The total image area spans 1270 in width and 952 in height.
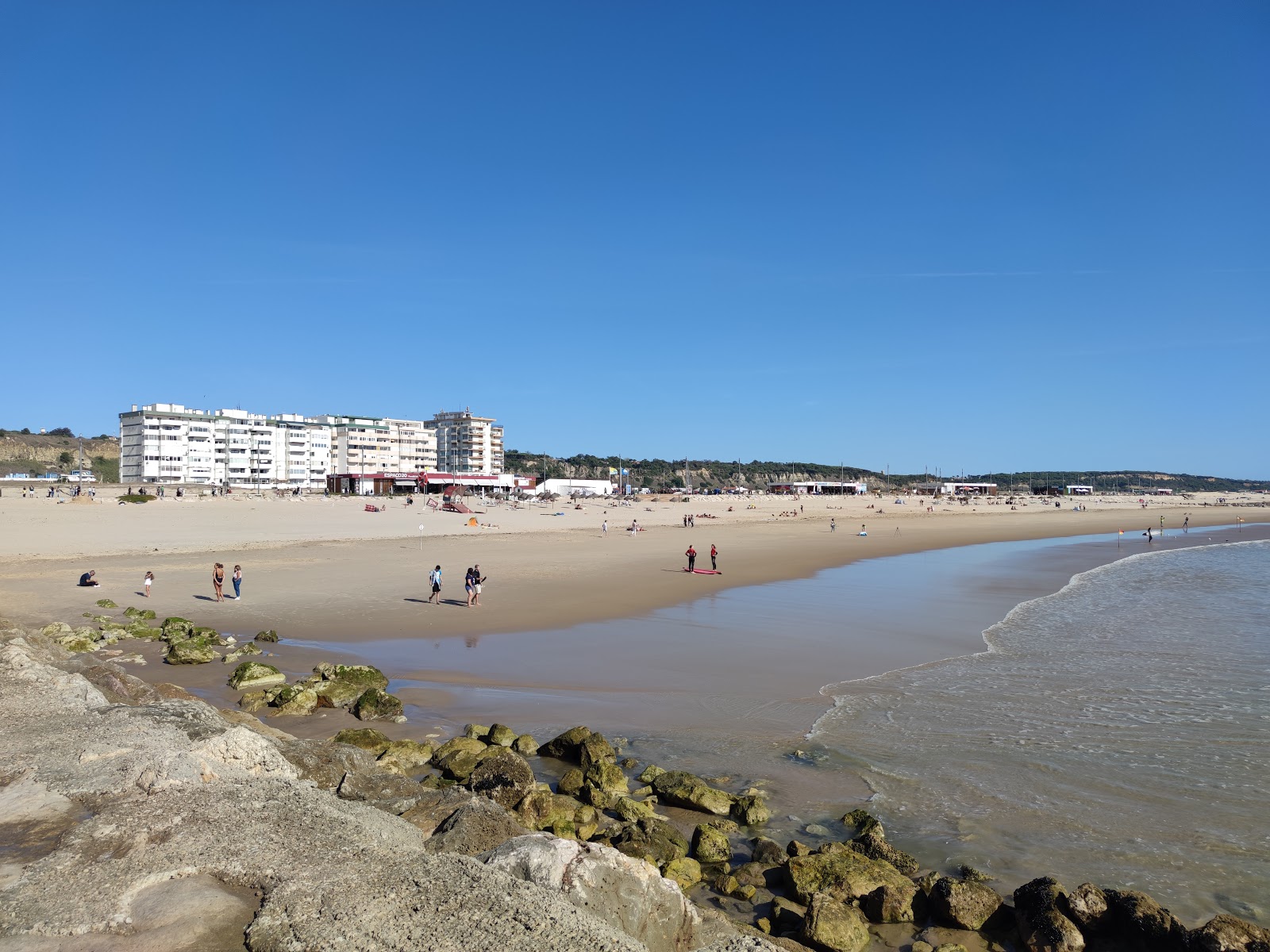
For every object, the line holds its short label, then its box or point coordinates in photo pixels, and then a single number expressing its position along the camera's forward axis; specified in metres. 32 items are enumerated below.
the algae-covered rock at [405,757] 8.68
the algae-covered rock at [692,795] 8.03
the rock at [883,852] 6.91
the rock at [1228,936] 5.45
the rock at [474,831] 5.77
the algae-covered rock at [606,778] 8.38
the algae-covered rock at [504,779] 7.51
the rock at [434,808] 6.31
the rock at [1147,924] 5.68
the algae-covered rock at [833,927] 5.70
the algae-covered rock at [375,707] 10.97
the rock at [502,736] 9.72
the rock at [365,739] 9.23
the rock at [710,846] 6.96
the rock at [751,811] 7.87
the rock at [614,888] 4.85
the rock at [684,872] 6.53
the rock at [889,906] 6.22
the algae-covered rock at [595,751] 9.10
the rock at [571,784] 8.35
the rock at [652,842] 6.71
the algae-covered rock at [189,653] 14.09
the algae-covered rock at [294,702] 11.09
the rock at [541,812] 7.27
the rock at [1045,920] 5.72
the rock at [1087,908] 5.85
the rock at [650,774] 8.77
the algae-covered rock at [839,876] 6.36
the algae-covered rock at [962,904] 6.14
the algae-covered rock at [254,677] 12.36
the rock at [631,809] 7.68
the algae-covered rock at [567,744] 9.47
